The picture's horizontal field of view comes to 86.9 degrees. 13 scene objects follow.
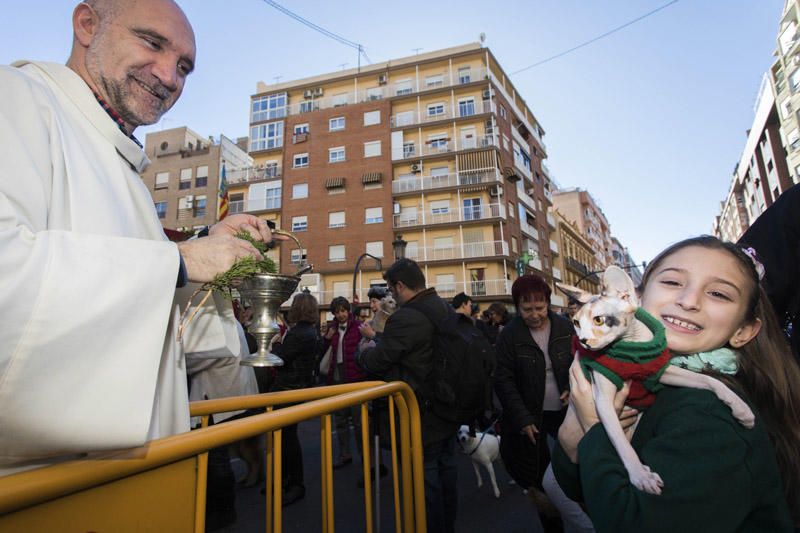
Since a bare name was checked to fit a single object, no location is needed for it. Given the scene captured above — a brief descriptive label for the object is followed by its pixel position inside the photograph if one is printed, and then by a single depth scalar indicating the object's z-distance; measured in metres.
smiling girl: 1.03
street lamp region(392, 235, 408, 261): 13.98
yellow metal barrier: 0.71
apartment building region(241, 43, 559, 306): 29.25
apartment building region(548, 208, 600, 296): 40.56
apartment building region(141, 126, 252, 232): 34.16
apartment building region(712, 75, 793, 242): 30.53
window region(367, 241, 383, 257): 29.50
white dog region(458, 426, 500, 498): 4.66
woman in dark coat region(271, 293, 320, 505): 4.74
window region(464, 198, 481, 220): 29.31
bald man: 0.71
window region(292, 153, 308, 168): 32.88
